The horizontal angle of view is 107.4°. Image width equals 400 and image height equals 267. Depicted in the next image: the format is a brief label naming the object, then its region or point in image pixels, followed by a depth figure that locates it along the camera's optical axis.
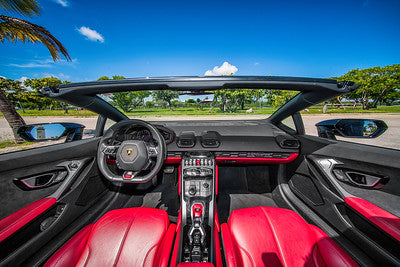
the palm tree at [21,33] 3.15
